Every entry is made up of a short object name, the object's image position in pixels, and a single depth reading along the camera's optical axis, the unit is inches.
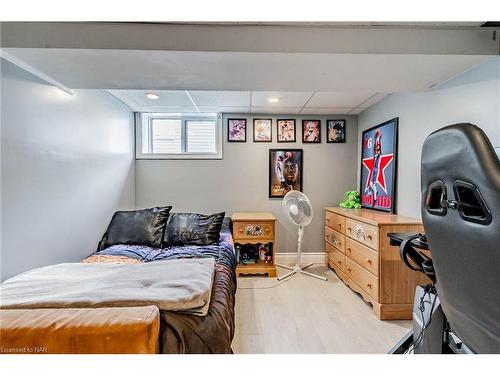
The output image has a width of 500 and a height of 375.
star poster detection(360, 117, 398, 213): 117.6
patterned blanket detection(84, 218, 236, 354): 48.4
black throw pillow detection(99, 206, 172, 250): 113.0
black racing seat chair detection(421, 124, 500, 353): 28.6
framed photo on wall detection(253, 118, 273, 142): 155.6
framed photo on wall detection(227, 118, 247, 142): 155.2
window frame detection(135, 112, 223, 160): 153.0
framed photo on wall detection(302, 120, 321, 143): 156.2
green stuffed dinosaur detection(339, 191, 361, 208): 143.4
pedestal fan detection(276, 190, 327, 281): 130.5
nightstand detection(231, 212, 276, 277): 135.6
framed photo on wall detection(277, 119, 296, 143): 155.7
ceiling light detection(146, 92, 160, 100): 120.8
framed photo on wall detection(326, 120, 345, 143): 156.2
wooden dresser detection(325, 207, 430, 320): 92.8
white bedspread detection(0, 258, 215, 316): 48.7
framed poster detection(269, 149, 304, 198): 156.0
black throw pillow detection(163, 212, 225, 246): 114.6
